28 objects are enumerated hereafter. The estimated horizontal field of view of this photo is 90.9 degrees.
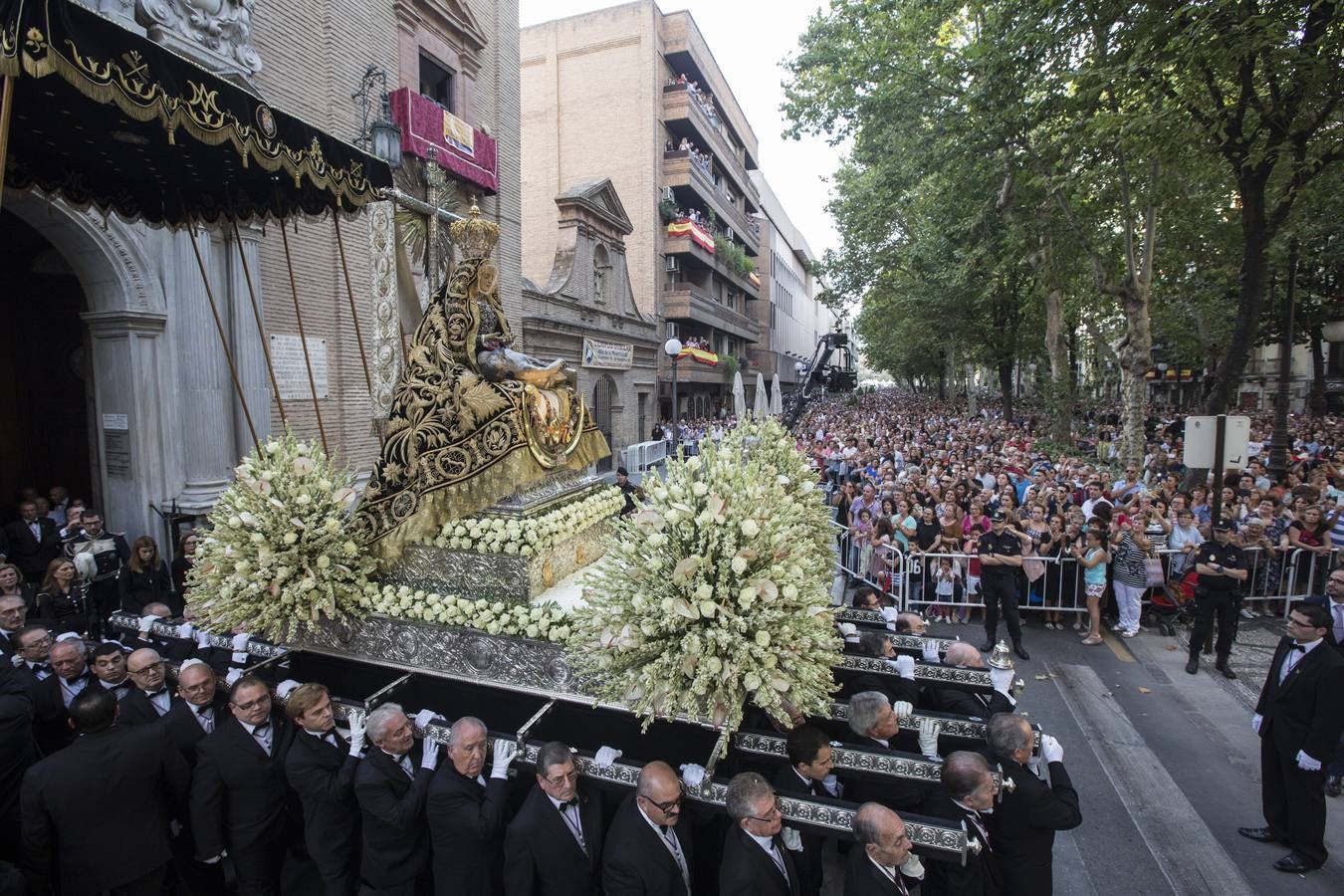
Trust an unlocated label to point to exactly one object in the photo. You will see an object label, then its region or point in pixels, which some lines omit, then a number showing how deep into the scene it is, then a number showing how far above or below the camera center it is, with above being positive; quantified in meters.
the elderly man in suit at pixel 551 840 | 3.57 -2.37
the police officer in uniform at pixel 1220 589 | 7.68 -2.09
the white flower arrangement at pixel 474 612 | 4.28 -1.40
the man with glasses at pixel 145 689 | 4.36 -1.92
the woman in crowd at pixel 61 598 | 6.78 -1.99
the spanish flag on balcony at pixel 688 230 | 32.59 +8.91
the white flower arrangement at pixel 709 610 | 3.32 -1.06
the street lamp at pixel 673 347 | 16.77 +1.56
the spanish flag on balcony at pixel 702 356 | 32.97 +2.76
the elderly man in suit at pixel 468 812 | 3.74 -2.29
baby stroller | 9.30 -2.72
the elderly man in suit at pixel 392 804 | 3.79 -2.28
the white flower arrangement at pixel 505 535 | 4.65 -0.91
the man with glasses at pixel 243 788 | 4.04 -2.36
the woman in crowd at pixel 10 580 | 6.05 -1.62
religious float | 3.42 -0.93
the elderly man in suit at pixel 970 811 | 3.40 -2.16
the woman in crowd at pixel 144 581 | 7.57 -2.04
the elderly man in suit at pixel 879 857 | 3.08 -2.14
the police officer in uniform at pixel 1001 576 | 8.45 -2.15
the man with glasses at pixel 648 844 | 3.38 -2.28
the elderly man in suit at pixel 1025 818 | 3.64 -2.25
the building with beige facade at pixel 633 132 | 30.80 +13.26
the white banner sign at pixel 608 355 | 23.69 +1.99
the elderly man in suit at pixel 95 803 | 3.66 -2.27
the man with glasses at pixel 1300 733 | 4.71 -2.37
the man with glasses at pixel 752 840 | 3.23 -2.16
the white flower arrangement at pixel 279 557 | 4.69 -1.09
